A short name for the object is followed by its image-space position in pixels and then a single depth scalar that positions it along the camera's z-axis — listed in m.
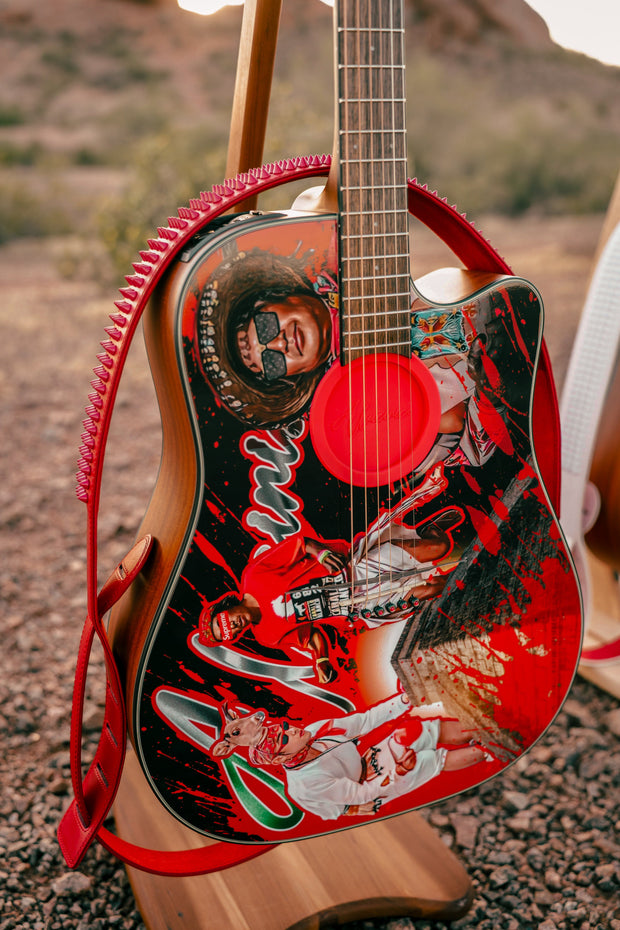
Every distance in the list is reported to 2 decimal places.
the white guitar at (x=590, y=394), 1.31
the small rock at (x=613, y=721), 1.41
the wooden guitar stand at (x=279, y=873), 0.94
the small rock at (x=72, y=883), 1.06
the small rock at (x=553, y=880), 1.09
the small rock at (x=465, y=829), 1.18
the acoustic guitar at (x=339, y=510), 0.77
